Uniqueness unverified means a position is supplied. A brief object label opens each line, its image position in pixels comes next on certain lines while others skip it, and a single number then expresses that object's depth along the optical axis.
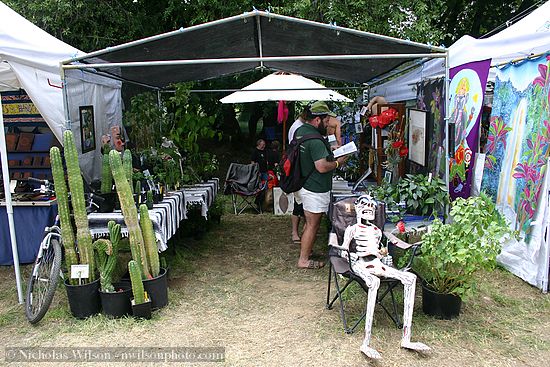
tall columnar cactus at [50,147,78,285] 3.88
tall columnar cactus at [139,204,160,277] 3.87
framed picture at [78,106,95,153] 5.11
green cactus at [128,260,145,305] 3.66
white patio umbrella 7.57
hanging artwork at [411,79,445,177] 4.54
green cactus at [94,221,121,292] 3.84
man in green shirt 4.63
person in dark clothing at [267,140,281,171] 8.77
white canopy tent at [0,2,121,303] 4.29
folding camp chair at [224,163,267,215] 8.01
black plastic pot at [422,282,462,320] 3.67
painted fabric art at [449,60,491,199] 5.19
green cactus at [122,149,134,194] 4.26
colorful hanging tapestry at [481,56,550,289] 4.27
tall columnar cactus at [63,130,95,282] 3.84
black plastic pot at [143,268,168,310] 3.92
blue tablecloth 5.11
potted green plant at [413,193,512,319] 3.37
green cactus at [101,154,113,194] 4.55
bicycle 3.80
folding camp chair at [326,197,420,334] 3.54
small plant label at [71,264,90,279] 3.77
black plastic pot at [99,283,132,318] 3.81
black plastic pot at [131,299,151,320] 3.77
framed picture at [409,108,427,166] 4.90
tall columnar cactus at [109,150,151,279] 3.80
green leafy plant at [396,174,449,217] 4.24
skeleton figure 3.22
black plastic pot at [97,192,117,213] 4.41
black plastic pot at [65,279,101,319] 3.81
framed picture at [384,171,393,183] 5.02
